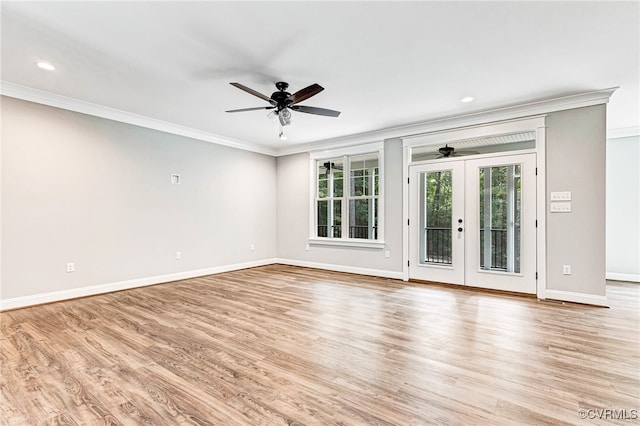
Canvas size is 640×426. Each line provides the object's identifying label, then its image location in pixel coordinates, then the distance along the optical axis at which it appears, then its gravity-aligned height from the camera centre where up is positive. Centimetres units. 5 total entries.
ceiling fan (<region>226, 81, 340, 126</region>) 352 +121
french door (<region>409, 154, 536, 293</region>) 447 -22
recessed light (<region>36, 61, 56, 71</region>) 319 +151
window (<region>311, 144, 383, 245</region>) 608 +24
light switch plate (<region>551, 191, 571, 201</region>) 415 +16
